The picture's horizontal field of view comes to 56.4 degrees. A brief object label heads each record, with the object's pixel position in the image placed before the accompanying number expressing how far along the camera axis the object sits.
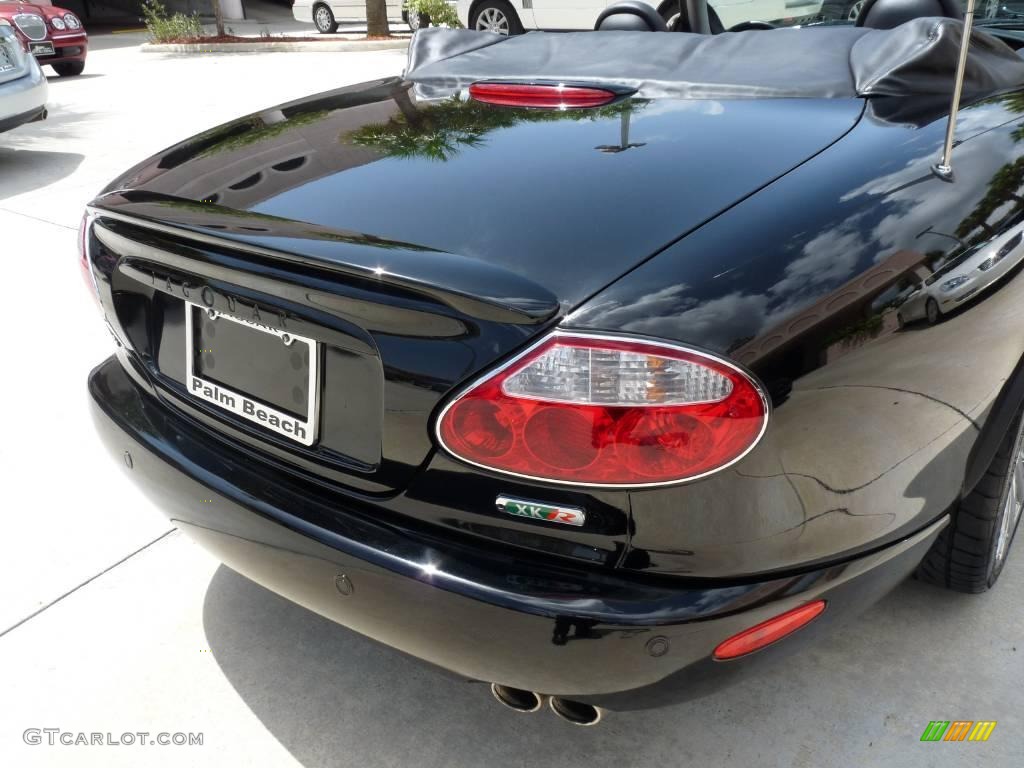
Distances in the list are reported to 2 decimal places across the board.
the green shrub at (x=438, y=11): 14.00
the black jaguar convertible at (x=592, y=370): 1.40
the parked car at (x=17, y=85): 6.93
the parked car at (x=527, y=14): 12.52
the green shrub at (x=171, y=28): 15.90
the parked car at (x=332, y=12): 17.16
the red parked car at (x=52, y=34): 11.52
